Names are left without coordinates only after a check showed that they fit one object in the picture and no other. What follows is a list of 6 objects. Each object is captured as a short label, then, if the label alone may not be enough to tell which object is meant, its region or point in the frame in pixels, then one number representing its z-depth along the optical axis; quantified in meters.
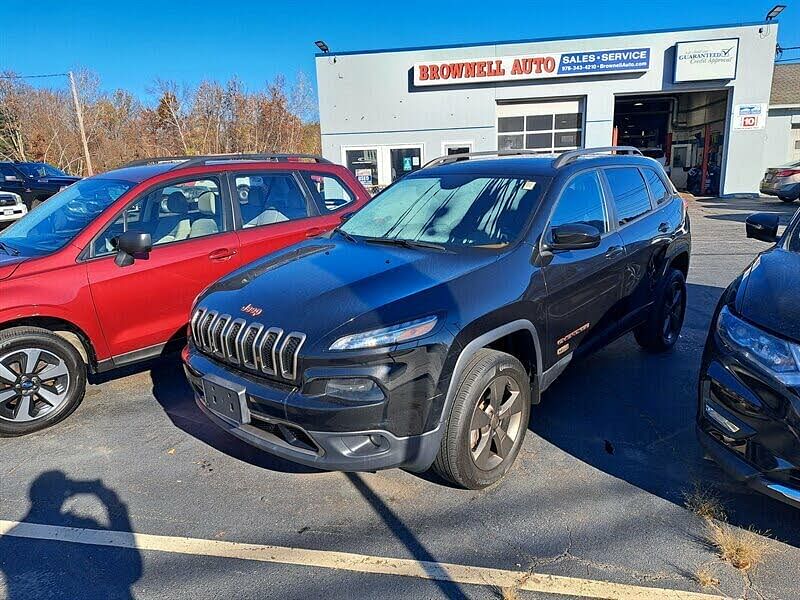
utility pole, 27.09
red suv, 3.56
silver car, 16.62
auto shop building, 18.61
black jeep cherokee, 2.42
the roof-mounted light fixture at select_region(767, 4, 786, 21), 17.98
